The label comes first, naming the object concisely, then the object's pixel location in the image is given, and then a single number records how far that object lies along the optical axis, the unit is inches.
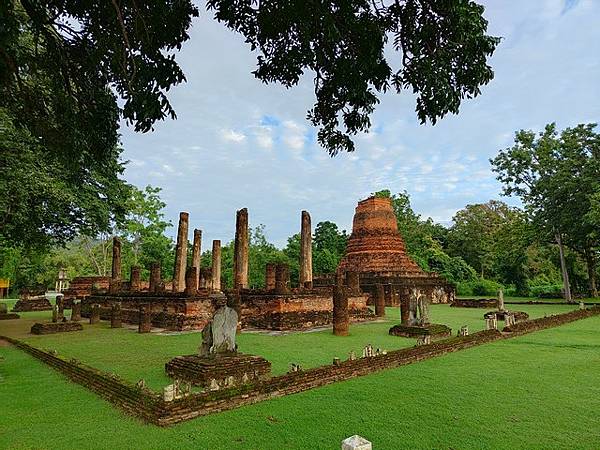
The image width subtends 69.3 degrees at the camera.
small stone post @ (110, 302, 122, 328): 635.2
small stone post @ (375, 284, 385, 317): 780.1
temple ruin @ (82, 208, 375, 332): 593.9
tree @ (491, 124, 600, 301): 1044.5
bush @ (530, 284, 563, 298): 1584.5
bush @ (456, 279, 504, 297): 1577.3
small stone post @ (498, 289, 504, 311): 699.4
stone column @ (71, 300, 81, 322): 685.8
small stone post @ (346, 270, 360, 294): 762.7
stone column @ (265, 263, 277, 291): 715.4
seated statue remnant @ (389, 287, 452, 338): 484.7
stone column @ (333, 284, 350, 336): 516.7
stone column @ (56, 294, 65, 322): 677.9
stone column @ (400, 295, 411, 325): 529.5
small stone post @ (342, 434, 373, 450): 108.0
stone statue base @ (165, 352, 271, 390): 260.7
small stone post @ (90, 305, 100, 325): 695.7
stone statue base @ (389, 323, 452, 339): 478.9
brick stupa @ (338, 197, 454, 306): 1136.2
